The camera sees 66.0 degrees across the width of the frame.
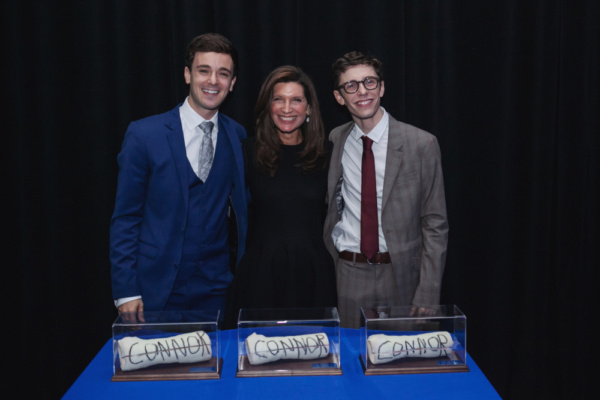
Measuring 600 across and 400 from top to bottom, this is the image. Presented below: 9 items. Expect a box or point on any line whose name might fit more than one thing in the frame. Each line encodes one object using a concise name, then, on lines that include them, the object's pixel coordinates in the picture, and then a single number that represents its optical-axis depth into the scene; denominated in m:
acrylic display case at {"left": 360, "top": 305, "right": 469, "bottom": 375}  1.22
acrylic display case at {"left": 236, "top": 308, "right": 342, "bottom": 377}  1.21
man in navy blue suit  2.00
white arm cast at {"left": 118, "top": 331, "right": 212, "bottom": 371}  1.20
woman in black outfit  2.03
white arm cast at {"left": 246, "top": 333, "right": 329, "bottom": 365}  1.21
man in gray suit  2.06
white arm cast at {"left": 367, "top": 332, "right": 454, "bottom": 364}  1.22
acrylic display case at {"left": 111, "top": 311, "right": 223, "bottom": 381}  1.20
